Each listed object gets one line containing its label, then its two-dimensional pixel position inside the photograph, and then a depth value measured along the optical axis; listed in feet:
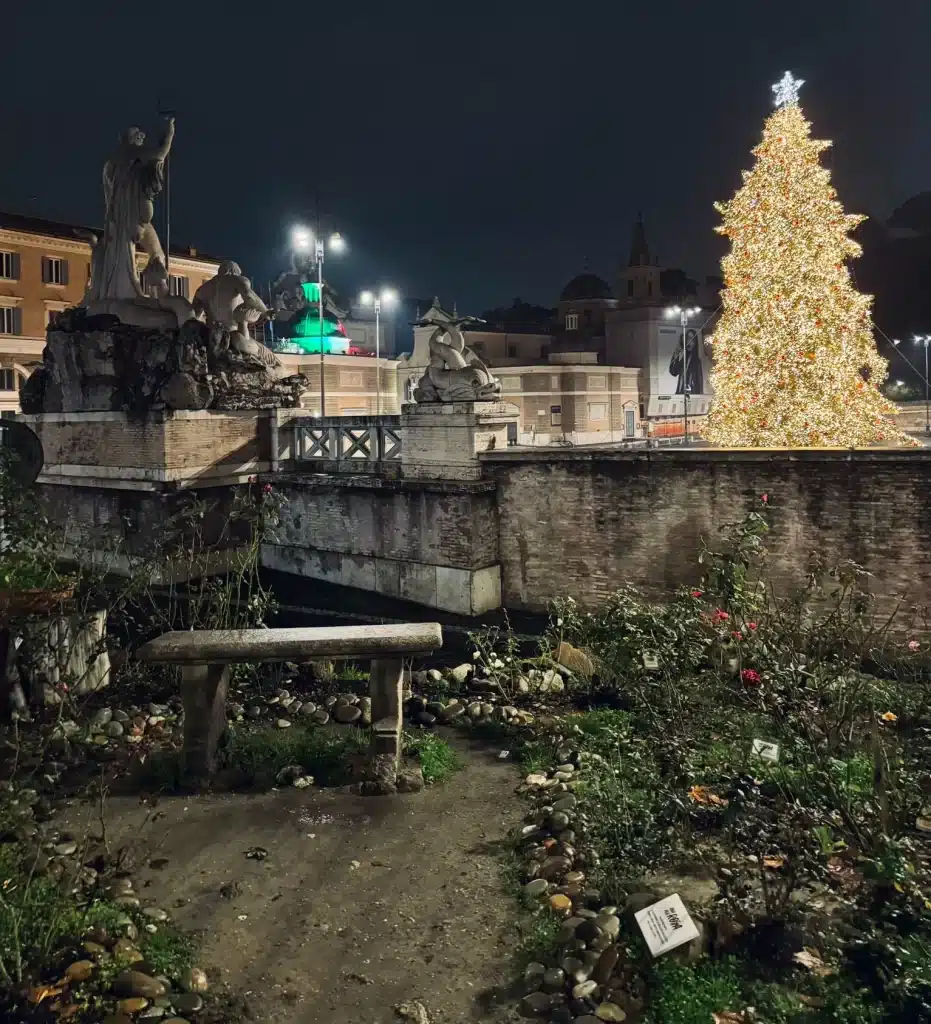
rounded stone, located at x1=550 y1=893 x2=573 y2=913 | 16.34
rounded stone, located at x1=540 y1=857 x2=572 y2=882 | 17.58
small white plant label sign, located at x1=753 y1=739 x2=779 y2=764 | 20.67
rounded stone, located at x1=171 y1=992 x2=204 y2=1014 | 13.69
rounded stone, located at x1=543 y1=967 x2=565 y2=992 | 14.28
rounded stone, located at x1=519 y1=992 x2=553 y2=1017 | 13.85
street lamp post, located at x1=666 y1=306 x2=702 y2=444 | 157.91
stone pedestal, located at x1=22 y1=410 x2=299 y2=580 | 48.47
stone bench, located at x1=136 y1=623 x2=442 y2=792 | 21.81
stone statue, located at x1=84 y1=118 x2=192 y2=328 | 51.52
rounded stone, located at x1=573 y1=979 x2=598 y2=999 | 14.02
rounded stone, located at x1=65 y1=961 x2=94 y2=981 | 13.93
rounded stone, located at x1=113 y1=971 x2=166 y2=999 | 13.74
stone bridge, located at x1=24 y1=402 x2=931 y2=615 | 34.58
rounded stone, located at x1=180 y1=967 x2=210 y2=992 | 14.15
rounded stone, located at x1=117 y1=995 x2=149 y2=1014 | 13.38
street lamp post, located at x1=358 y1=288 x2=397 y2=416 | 96.77
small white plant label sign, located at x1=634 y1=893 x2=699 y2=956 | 14.62
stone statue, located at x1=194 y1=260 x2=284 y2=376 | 50.16
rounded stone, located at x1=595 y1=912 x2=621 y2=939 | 15.34
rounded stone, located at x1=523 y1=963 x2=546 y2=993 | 14.43
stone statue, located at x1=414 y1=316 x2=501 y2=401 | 42.09
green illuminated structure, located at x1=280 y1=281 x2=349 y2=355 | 126.41
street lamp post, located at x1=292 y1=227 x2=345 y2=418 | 65.92
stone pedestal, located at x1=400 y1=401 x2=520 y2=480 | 42.57
